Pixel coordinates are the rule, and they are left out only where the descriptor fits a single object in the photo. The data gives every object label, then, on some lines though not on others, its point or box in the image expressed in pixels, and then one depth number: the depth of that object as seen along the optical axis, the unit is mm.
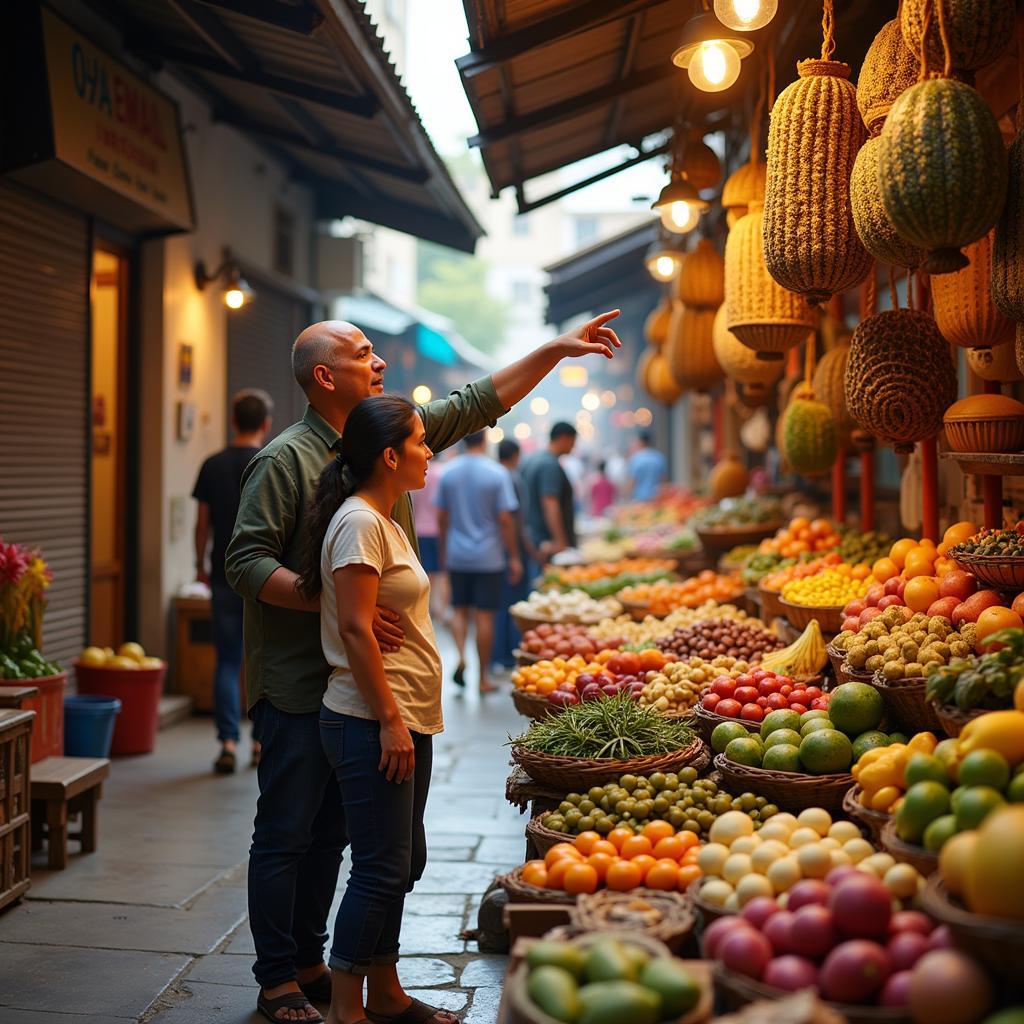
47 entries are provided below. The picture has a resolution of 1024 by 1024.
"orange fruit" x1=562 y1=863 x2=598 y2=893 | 2803
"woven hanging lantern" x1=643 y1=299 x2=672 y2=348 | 10227
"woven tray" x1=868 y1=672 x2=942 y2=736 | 3193
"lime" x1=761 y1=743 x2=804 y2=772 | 3264
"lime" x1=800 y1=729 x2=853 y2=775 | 3188
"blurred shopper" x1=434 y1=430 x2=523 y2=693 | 9602
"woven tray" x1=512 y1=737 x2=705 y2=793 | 3473
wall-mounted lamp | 8984
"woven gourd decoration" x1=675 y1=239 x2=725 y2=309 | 6964
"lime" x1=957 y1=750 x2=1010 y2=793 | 2287
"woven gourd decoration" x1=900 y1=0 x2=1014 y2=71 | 2918
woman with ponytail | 3170
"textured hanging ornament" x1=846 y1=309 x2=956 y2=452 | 3848
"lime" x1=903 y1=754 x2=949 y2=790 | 2446
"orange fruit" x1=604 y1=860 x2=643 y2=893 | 2797
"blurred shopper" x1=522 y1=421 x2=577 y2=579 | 10742
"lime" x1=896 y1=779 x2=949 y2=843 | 2355
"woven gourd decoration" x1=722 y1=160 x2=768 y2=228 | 5266
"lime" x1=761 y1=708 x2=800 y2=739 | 3510
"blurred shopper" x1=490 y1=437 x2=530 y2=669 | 10688
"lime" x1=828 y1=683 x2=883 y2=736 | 3318
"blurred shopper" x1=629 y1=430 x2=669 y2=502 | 16406
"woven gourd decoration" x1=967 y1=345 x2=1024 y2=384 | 3902
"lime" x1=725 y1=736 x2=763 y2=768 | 3383
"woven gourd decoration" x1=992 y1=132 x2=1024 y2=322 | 2877
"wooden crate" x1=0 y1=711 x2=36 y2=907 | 4543
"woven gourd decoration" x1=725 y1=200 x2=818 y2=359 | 4586
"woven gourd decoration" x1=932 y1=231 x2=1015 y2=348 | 3551
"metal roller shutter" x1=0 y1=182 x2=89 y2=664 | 6484
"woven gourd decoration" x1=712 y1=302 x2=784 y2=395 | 5863
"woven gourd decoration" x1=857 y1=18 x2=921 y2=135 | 3395
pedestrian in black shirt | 6852
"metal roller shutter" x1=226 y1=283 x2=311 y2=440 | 10289
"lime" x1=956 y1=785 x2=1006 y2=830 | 2201
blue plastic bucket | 6258
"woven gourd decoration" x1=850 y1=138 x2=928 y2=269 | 3113
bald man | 3539
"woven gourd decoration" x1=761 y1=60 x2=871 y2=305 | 3557
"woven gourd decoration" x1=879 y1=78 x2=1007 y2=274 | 2680
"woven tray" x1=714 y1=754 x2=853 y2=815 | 3119
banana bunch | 4461
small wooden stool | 5051
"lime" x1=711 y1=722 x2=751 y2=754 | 3619
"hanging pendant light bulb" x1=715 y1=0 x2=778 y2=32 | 3600
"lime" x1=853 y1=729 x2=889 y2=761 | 3166
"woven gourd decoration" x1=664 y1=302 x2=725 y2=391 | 7176
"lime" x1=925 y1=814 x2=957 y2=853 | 2258
